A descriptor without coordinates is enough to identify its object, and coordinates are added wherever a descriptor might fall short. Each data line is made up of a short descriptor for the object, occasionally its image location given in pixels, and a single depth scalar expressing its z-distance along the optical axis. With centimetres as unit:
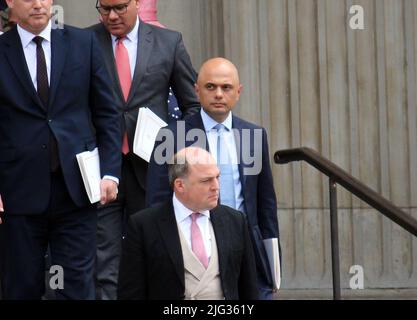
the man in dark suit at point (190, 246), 1662
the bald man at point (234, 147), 1872
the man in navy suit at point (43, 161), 1827
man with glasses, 2012
